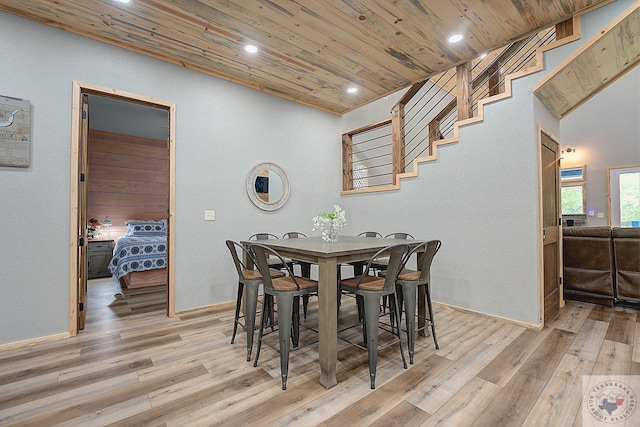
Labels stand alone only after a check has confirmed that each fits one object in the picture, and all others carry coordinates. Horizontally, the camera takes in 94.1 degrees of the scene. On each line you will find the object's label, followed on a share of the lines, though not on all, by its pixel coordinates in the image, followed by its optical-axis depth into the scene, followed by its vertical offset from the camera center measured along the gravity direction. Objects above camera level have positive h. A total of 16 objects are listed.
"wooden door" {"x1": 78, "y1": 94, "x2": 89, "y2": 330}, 2.95 +0.05
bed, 4.70 -0.69
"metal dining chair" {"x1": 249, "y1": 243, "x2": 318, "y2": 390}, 2.01 -0.54
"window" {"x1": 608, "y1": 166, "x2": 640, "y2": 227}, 6.96 +0.47
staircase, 2.71 +1.47
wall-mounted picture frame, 2.59 +0.78
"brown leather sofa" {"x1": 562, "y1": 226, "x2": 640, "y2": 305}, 3.50 -0.59
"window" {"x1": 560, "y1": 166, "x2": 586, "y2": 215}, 7.73 +0.68
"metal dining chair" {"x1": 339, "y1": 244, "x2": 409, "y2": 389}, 2.00 -0.54
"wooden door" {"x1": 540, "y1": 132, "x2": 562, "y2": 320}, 3.20 -0.08
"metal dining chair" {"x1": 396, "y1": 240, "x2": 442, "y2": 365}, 2.31 -0.55
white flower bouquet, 2.87 -0.06
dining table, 1.98 -0.53
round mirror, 4.20 +0.47
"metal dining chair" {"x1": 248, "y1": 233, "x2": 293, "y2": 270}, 3.42 -0.53
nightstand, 5.65 -0.72
